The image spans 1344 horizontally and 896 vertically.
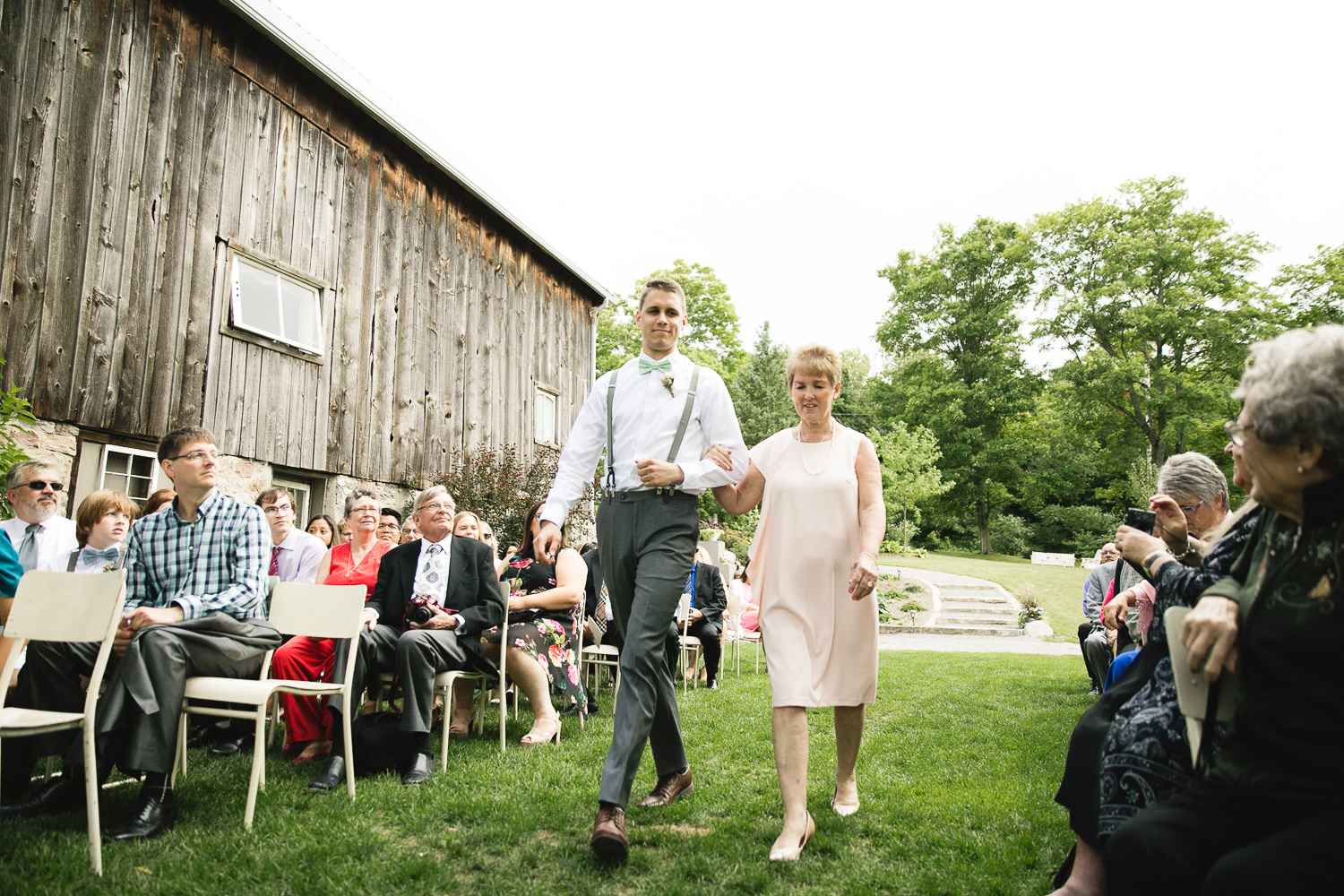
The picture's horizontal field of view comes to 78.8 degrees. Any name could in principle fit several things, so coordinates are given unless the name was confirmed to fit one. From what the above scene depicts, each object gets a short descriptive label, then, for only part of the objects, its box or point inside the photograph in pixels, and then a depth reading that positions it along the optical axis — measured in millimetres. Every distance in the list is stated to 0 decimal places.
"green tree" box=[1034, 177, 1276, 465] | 31359
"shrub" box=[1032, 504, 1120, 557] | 35781
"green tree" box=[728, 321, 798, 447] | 36656
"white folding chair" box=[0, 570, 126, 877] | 3111
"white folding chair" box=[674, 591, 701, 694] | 8430
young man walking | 3258
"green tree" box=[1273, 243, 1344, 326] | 28641
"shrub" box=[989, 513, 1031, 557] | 36938
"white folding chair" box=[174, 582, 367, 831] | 3645
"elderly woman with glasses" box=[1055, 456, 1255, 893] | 1981
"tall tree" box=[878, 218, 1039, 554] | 37250
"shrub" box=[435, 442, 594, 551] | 12141
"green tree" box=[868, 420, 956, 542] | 28531
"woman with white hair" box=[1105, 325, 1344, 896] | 1541
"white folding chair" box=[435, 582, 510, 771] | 4730
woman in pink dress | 3324
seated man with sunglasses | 5230
